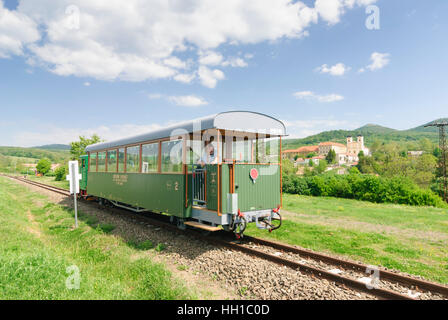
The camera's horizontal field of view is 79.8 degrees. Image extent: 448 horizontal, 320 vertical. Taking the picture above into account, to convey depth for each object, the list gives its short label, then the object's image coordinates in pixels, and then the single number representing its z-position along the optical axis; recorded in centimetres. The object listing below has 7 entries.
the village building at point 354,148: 15866
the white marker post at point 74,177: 976
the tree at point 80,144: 3462
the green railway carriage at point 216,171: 689
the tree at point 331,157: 12848
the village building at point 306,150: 16375
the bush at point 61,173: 4591
